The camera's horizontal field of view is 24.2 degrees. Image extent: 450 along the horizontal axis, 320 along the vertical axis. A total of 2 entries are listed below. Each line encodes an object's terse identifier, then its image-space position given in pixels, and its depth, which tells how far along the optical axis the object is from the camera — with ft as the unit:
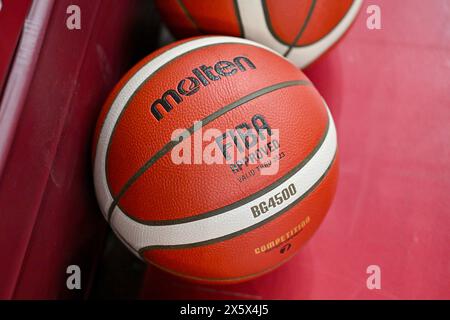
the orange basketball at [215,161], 3.28
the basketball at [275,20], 3.61
